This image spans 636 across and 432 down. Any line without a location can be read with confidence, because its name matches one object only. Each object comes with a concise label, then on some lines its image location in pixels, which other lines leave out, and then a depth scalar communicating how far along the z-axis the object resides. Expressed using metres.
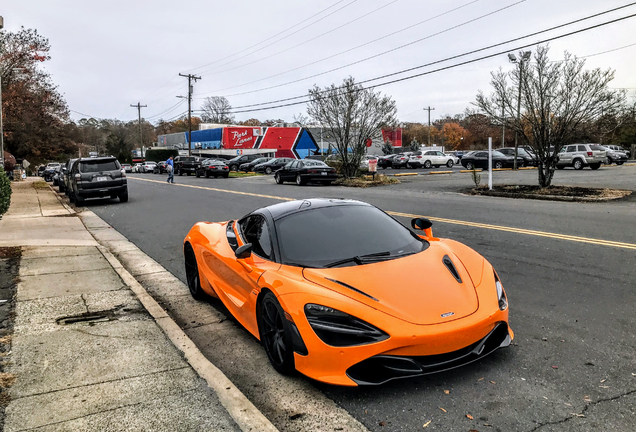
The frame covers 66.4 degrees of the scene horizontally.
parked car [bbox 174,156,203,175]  42.88
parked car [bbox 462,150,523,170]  36.03
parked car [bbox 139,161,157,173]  58.34
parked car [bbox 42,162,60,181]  49.66
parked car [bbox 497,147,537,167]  37.47
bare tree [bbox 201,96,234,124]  115.65
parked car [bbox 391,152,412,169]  43.44
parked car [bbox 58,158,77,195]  20.92
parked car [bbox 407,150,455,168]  42.97
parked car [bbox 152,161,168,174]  50.25
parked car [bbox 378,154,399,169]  44.89
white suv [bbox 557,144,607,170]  31.25
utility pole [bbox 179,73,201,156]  57.28
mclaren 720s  3.19
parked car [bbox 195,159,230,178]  37.38
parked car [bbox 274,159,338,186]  26.48
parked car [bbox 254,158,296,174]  41.06
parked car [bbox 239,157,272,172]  44.41
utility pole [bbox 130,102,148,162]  81.88
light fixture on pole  17.24
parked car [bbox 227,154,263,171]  47.44
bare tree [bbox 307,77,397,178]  27.08
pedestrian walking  32.31
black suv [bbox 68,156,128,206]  18.13
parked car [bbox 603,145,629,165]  37.78
